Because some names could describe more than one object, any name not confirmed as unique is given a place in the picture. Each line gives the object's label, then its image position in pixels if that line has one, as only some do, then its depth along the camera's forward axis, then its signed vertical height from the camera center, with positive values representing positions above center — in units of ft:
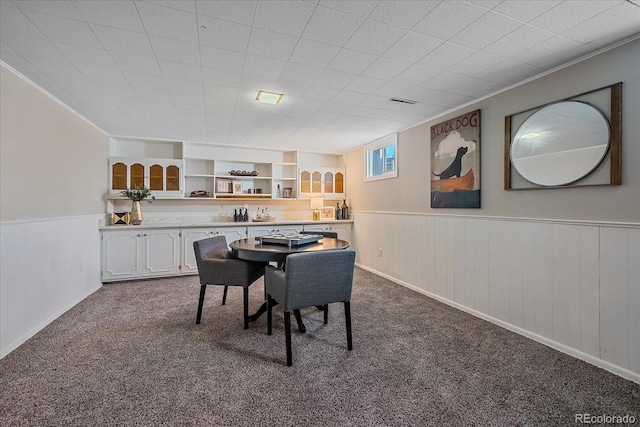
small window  14.58 +3.08
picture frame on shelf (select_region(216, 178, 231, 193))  16.98 +1.69
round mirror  6.91 +1.82
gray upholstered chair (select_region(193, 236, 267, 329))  8.65 -1.75
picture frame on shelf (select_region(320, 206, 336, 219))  19.34 +0.05
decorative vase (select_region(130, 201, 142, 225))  14.75 +0.00
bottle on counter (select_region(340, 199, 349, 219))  18.72 +0.14
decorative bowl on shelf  17.16 +2.47
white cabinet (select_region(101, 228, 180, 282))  13.74 -1.94
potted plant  14.66 +0.78
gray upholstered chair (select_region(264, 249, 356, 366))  6.80 -1.67
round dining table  7.69 -0.98
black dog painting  10.11 +1.92
